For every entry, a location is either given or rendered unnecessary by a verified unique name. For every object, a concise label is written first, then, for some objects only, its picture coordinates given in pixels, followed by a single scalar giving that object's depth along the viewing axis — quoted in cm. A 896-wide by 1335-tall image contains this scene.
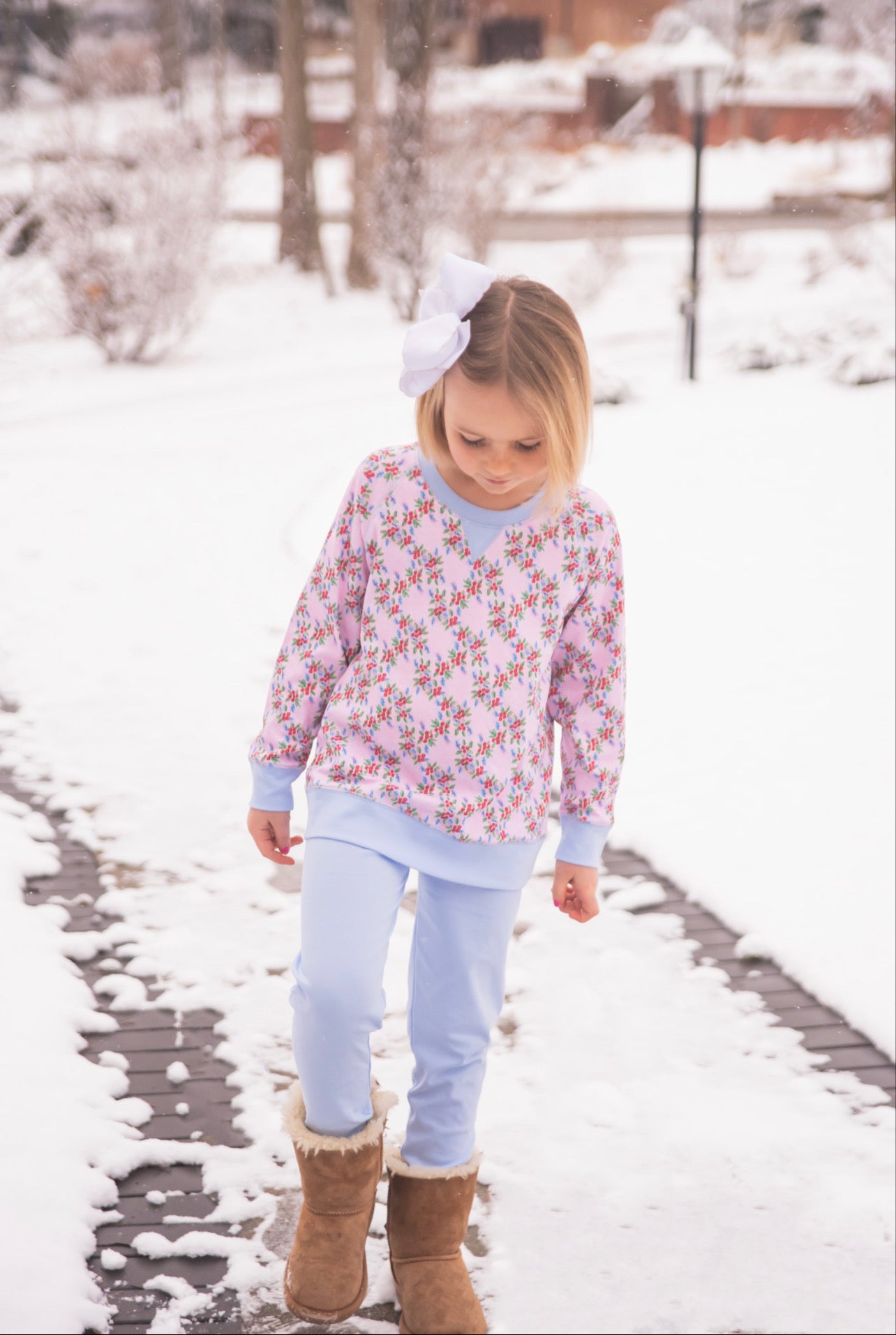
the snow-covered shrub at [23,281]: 906
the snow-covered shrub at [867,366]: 830
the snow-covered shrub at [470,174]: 1302
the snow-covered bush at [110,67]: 954
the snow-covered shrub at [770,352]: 940
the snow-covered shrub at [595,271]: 1355
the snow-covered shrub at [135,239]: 1044
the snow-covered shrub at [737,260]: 1418
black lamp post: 923
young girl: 179
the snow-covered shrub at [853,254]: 1086
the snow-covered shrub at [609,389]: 871
